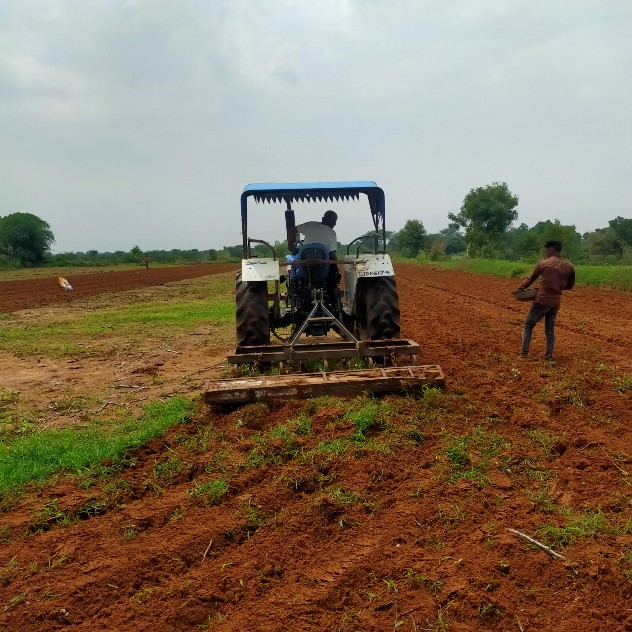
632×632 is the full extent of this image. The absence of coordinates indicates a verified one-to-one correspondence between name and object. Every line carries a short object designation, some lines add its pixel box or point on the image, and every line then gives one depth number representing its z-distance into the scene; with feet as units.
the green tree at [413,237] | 187.42
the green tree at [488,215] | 128.06
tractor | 14.82
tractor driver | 21.69
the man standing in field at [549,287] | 19.98
